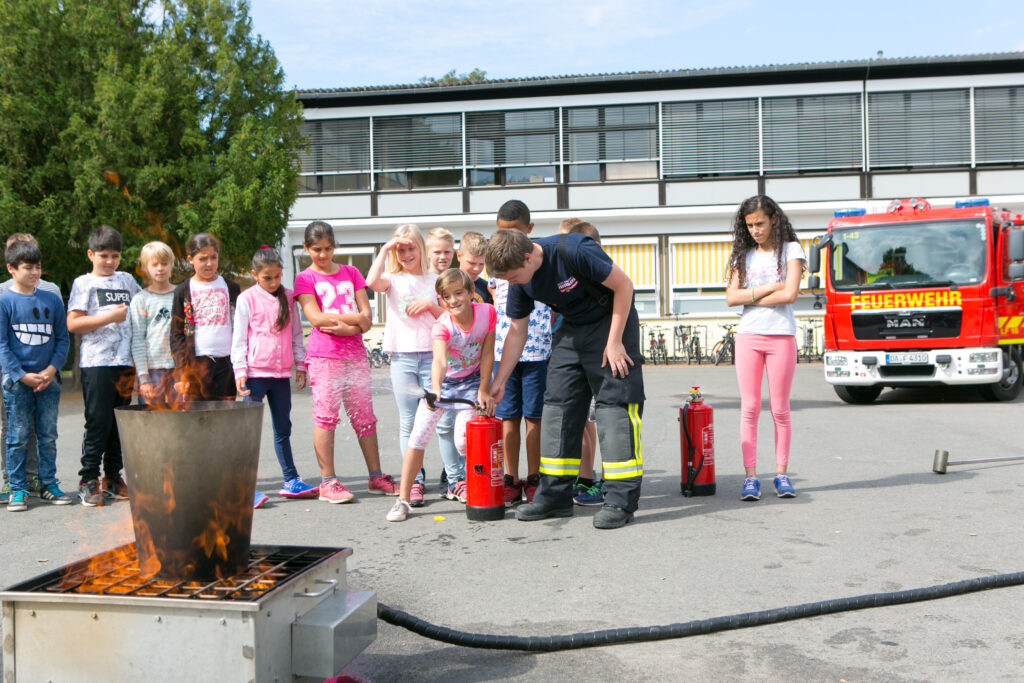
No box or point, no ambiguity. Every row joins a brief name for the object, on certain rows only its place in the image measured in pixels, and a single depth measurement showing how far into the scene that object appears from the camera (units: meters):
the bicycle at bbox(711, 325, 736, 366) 25.12
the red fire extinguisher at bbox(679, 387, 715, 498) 6.55
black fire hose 3.75
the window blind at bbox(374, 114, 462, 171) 29.94
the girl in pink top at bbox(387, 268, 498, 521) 6.22
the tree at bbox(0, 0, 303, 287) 17.92
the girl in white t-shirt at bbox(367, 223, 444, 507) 6.70
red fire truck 12.59
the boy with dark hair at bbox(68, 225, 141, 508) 6.93
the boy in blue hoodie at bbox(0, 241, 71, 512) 6.80
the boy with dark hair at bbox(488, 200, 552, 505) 6.51
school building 27.70
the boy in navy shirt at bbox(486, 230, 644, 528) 5.70
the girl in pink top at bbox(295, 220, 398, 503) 6.79
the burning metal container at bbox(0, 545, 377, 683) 2.99
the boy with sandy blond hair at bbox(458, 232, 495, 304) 6.78
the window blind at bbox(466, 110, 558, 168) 29.42
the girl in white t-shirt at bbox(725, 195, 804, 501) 6.52
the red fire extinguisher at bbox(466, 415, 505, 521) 5.99
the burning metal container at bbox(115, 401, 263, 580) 3.42
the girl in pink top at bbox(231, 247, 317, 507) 6.76
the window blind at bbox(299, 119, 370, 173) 30.34
